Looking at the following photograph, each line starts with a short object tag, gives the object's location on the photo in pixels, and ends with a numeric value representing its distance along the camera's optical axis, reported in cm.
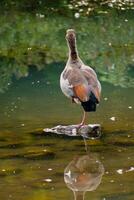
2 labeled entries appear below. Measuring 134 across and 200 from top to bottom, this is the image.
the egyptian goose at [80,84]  1873
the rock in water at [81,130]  1912
